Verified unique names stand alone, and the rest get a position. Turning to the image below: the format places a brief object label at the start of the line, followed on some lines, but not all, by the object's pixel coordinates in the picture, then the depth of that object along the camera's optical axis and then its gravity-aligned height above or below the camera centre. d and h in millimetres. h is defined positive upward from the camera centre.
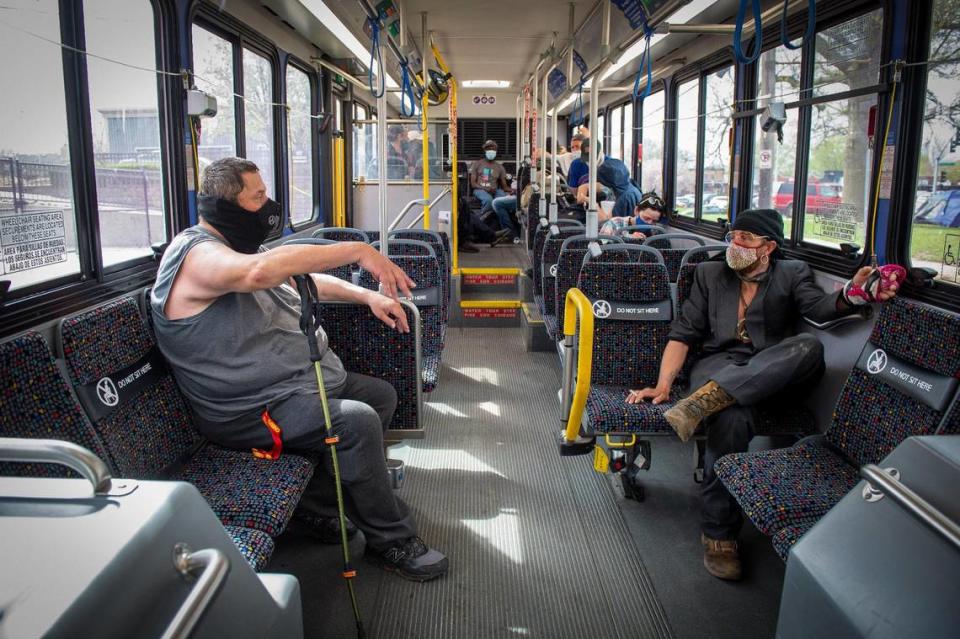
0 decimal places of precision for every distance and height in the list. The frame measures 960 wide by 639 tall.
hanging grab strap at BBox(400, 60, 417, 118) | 5013 +911
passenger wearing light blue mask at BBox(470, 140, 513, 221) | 11492 +323
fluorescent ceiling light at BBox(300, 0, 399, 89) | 5707 +1549
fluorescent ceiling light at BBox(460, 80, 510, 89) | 12258 +1999
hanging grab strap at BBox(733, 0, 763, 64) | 3164 +744
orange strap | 2564 -841
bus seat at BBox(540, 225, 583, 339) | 5648 -521
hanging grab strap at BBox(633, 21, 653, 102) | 4012 +931
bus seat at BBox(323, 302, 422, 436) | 3242 -682
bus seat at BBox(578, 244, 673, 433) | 3611 -611
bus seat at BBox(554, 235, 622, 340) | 4775 -452
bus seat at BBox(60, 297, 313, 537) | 2236 -788
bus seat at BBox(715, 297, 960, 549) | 2348 -785
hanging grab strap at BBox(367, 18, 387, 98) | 3594 +747
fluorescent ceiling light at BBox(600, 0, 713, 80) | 5504 +1517
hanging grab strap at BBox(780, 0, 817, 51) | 2901 +733
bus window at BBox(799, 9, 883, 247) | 3973 +372
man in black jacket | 2879 -645
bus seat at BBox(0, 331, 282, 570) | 1962 -595
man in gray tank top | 2406 -526
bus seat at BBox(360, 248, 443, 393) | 4234 -553
